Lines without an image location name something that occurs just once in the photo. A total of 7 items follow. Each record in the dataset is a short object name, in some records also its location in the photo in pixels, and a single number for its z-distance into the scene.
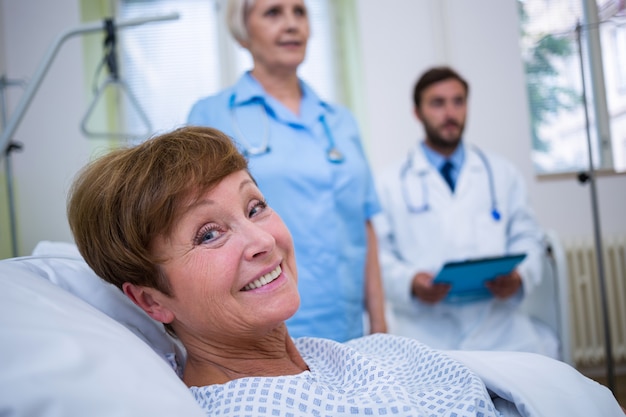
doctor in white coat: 1.94
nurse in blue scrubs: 1.47
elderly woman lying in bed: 0.81
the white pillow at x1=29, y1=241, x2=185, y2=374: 0.90
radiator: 2.79
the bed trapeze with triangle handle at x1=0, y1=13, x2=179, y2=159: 1.34
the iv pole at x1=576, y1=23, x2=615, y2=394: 1.85
